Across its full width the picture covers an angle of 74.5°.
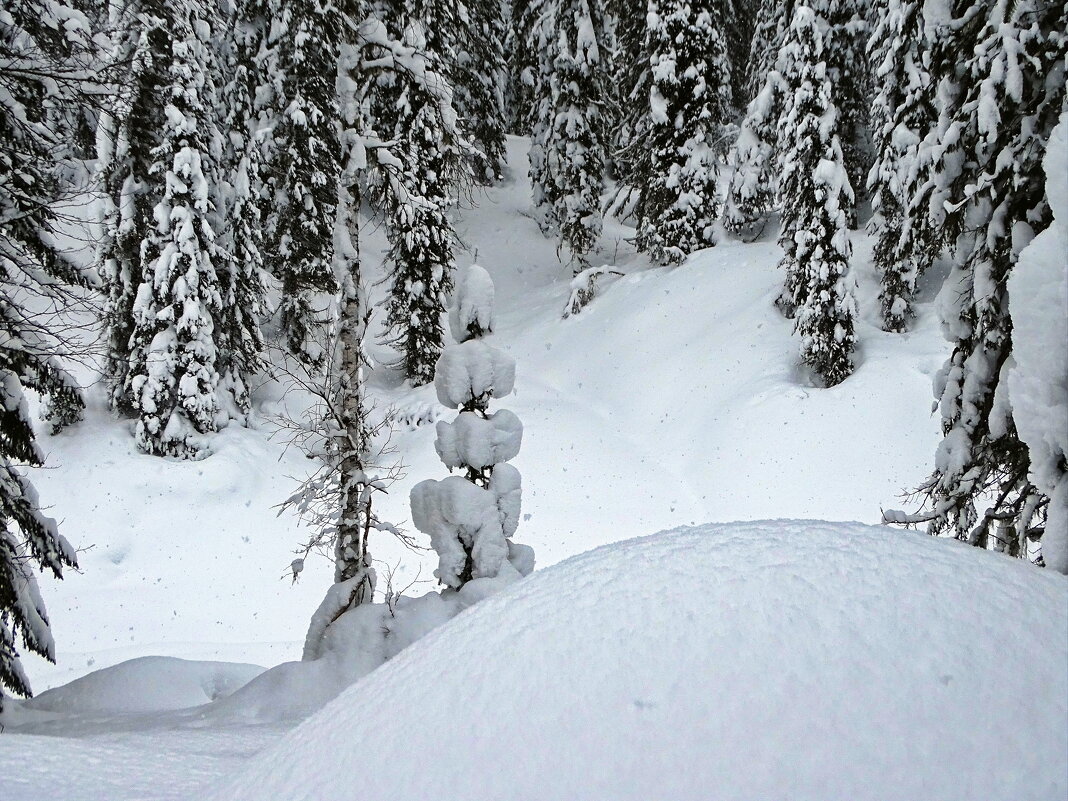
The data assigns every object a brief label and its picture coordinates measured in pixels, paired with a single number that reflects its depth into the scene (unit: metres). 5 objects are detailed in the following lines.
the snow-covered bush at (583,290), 18.20
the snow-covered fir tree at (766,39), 15.16
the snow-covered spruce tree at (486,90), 22.00
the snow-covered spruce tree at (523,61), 21.11
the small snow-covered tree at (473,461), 7.81
